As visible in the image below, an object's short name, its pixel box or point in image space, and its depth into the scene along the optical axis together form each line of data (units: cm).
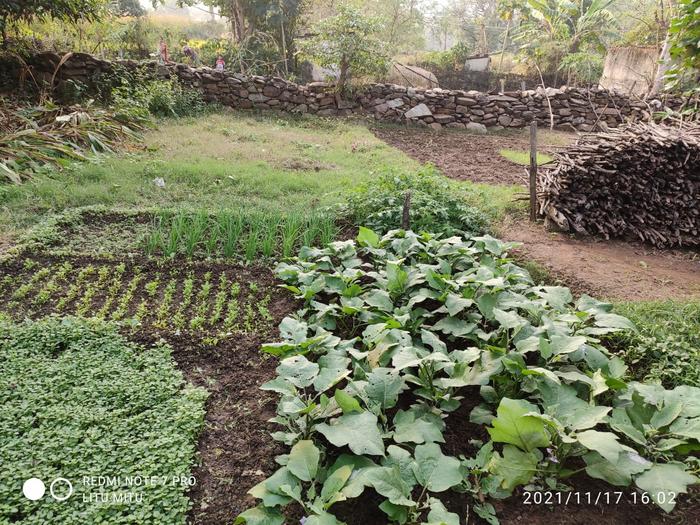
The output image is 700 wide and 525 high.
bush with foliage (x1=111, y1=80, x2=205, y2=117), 853
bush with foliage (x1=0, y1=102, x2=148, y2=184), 552
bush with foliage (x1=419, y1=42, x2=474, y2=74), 1647
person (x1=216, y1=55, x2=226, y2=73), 1181
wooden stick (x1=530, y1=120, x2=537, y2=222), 461
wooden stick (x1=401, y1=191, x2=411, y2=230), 399
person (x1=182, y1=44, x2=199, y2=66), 1257
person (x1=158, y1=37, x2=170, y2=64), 1202
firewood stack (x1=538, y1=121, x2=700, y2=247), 456
